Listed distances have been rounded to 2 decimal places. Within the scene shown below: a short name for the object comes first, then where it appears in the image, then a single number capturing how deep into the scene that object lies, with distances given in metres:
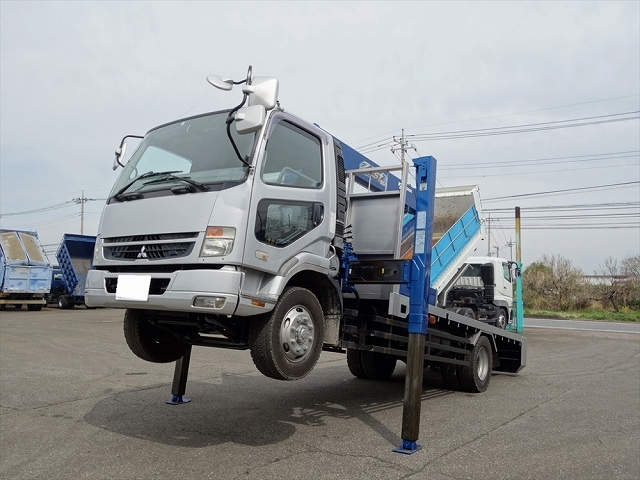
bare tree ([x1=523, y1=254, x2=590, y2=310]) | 36.50
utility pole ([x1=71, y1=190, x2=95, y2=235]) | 61.68
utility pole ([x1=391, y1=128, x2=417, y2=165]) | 30.83
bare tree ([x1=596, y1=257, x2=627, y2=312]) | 36.41
